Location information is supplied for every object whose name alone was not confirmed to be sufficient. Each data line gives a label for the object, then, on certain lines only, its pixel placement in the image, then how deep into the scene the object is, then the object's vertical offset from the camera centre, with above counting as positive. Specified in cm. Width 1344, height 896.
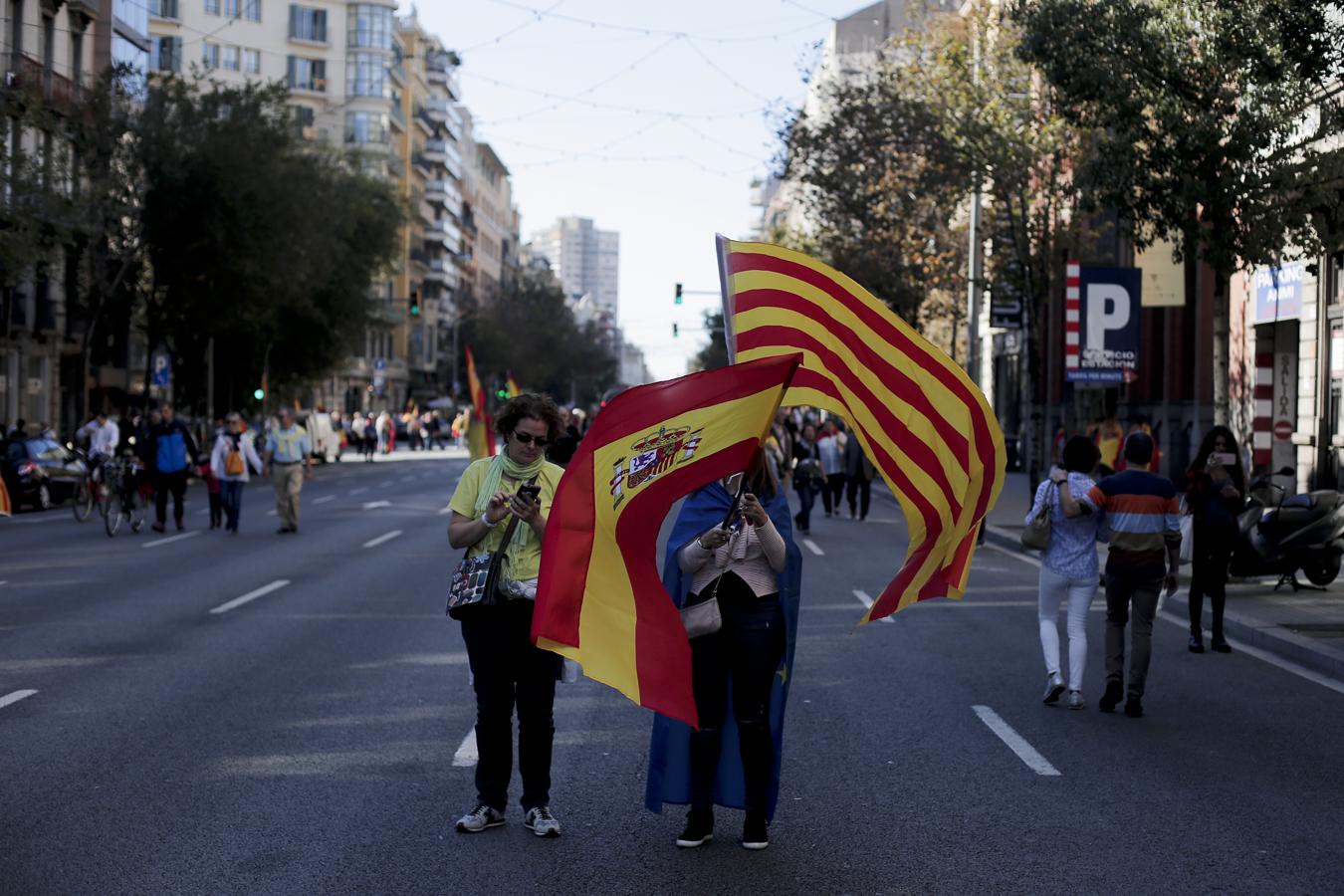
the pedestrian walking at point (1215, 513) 1274 -43
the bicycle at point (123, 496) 2367 -79
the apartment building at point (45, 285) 4278 +433
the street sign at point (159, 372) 4425 +181
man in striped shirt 1009 -53
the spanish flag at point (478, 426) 1177 +14
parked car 2934 -58
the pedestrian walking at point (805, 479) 2522 -44
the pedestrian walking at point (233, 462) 2356 -29
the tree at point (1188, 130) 1641 +318
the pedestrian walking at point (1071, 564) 1020 -68
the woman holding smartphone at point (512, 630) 664 -73
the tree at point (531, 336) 11194 +749
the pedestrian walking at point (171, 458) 2397 -24
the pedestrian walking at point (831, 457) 2902 -11
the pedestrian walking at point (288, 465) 2373 -32
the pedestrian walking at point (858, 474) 2823 -39
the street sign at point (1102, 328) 2362 +178
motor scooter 1662 -82
